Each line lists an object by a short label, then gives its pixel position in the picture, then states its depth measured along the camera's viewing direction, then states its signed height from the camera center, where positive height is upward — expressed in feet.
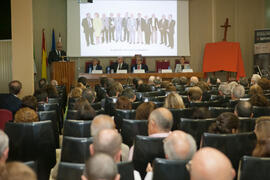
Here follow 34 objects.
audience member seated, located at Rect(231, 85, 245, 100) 18.63 -1.18
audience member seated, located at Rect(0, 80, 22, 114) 17.61 -1.55
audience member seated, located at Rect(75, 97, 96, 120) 13.20 -1.53
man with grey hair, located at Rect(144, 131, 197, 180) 7.32 -1.58
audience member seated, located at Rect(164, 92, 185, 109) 15.20 -1.40
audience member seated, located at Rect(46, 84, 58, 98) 22.37 -1.34
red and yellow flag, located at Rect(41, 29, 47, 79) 41.63 +0.63
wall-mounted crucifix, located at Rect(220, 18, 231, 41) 48.09 +5.81
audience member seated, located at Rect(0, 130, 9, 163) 7.66 -1.62
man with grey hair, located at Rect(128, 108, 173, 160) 10.43 -1.53
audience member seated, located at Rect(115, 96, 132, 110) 15.57 -1.47
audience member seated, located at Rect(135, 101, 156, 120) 13.17 -1.50
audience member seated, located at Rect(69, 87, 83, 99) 19.98 -1.26
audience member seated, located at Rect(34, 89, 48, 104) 19.70 -1.45
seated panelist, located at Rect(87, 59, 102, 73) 42.75 +0.49
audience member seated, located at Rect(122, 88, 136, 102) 18.70 -1.25
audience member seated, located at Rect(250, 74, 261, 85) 27.72 -0.76
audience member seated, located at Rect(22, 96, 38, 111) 15.21 -1.33
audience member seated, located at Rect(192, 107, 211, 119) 13.14 -1.60
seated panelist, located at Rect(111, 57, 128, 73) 43.24 +0.60
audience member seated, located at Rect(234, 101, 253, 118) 13.48 -1.49
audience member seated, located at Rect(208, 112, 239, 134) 10.30 -1.57
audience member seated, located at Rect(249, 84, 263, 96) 19.63 -1.14
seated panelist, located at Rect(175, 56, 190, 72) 44.21 +0.45
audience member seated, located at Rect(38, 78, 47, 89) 28.46 -0.99
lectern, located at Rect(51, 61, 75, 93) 38.34 -0.28
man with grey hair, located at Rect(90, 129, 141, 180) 7.21 -1.46
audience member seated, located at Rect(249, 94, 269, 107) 15.38 -1.36
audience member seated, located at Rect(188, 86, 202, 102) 17.97 -1.25
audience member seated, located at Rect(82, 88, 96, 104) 17.96 -1.24
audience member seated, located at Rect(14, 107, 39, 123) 12.18 -1.54
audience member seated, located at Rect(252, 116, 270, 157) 8.60 -1.72
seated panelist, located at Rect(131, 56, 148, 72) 43.06 +0.58
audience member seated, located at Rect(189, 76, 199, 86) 28.05 -0.85
